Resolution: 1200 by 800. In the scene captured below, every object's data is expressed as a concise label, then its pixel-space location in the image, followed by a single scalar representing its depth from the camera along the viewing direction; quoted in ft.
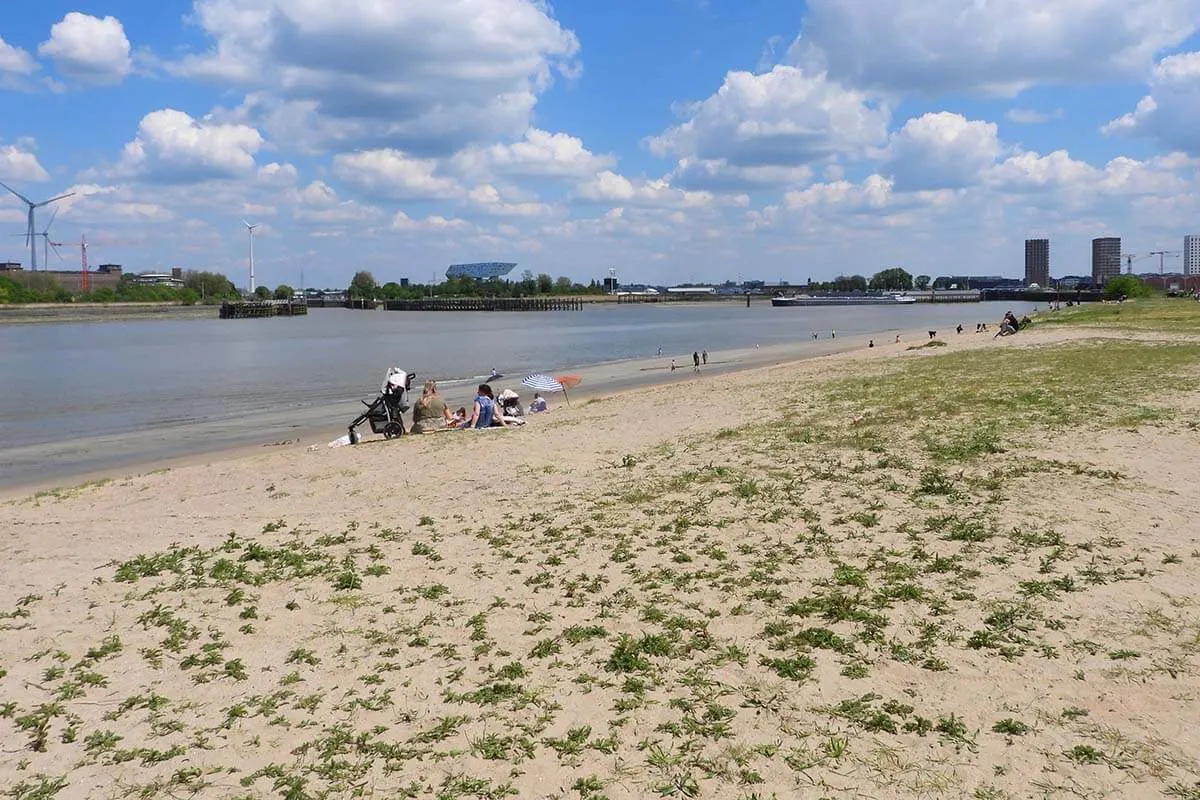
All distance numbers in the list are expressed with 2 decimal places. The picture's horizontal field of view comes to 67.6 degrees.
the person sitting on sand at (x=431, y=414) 63.05
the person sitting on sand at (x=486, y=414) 60.95
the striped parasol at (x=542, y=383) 73.14
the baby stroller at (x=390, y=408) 62.75
